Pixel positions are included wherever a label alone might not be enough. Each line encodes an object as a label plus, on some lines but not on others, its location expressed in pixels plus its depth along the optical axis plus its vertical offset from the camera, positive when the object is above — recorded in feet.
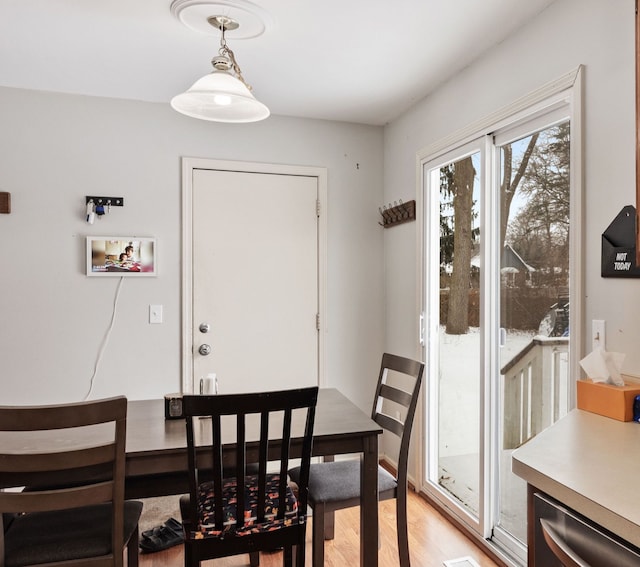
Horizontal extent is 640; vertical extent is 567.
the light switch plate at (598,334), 5.76 -0.59
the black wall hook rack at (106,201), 9.81 +1.71
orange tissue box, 4.72 -1.15
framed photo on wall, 9.81 +0.59
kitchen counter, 2.95 -1.35
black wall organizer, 5.36 +0.44
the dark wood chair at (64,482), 4.53 -2.06
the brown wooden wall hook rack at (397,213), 10.35 +1.62
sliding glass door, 6.93 -0.42
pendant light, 5.79 +2.35
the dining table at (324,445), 5.55 -1.93
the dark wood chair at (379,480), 6.34 -2.75
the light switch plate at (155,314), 10.21 -0.63
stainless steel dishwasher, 2.81 -1.63
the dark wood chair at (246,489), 4.86 -2.19
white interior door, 10.54 +0.12
